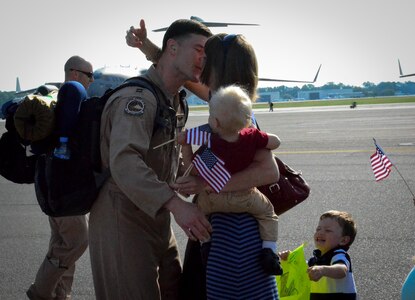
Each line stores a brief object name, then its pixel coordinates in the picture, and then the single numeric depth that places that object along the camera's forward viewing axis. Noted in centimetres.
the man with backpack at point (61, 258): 446
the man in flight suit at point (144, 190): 268
